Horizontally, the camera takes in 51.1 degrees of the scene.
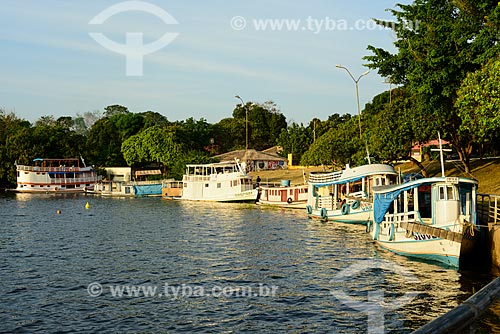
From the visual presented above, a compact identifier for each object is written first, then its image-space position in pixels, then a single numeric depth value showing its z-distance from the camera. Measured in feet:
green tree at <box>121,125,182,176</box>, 347.36
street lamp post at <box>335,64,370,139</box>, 180.98
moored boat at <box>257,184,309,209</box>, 192.75
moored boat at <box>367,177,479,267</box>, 80.59
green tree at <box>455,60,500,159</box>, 102.09
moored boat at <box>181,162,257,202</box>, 225.97
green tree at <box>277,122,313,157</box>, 381.81
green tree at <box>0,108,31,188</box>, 365.40
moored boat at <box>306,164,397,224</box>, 139.74
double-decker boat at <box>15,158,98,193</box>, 337.52
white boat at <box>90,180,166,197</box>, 304.30
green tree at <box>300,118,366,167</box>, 246.68
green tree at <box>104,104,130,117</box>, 638.53
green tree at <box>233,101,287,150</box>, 465.06
